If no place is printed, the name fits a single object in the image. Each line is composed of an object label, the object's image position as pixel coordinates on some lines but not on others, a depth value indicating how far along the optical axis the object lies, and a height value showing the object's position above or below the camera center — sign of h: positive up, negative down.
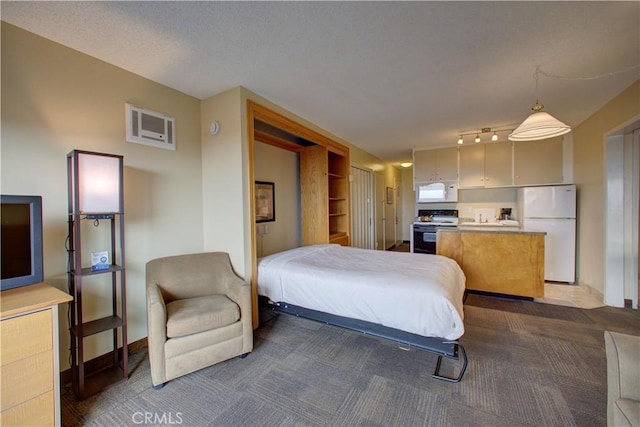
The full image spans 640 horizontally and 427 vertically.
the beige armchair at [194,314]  1.84 -0.79
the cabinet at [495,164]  4.35 +0.83
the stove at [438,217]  5.22 -0.17
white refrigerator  4.02 -0.24
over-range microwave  5.11 +0.35
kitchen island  3.28 -0.66
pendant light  2.20 +0.71
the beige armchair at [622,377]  1.07 -0.73
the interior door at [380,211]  6.20 -0.05
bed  1.91 -0.72
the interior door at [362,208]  5.12 +0.03
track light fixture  4.09 +1.24
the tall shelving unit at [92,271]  1.74 -0.42
